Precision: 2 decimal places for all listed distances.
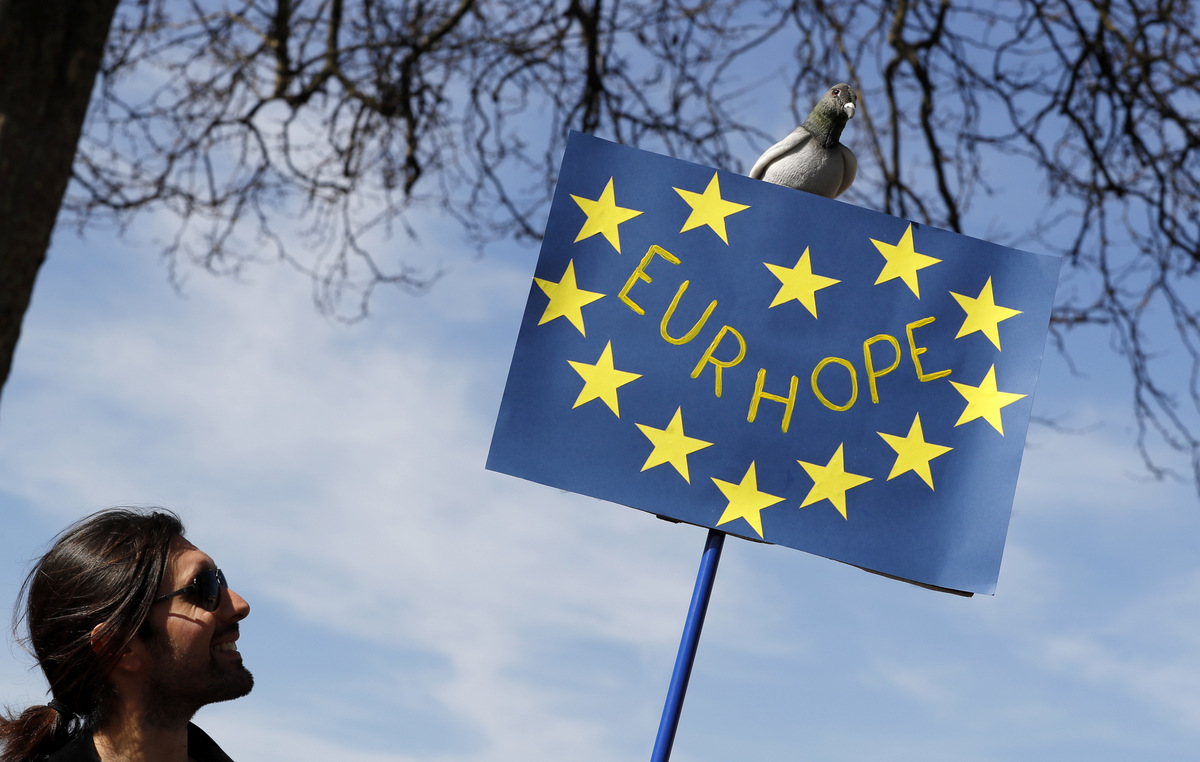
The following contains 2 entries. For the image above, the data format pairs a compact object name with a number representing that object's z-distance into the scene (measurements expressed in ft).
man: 12.93
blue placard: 12.96
